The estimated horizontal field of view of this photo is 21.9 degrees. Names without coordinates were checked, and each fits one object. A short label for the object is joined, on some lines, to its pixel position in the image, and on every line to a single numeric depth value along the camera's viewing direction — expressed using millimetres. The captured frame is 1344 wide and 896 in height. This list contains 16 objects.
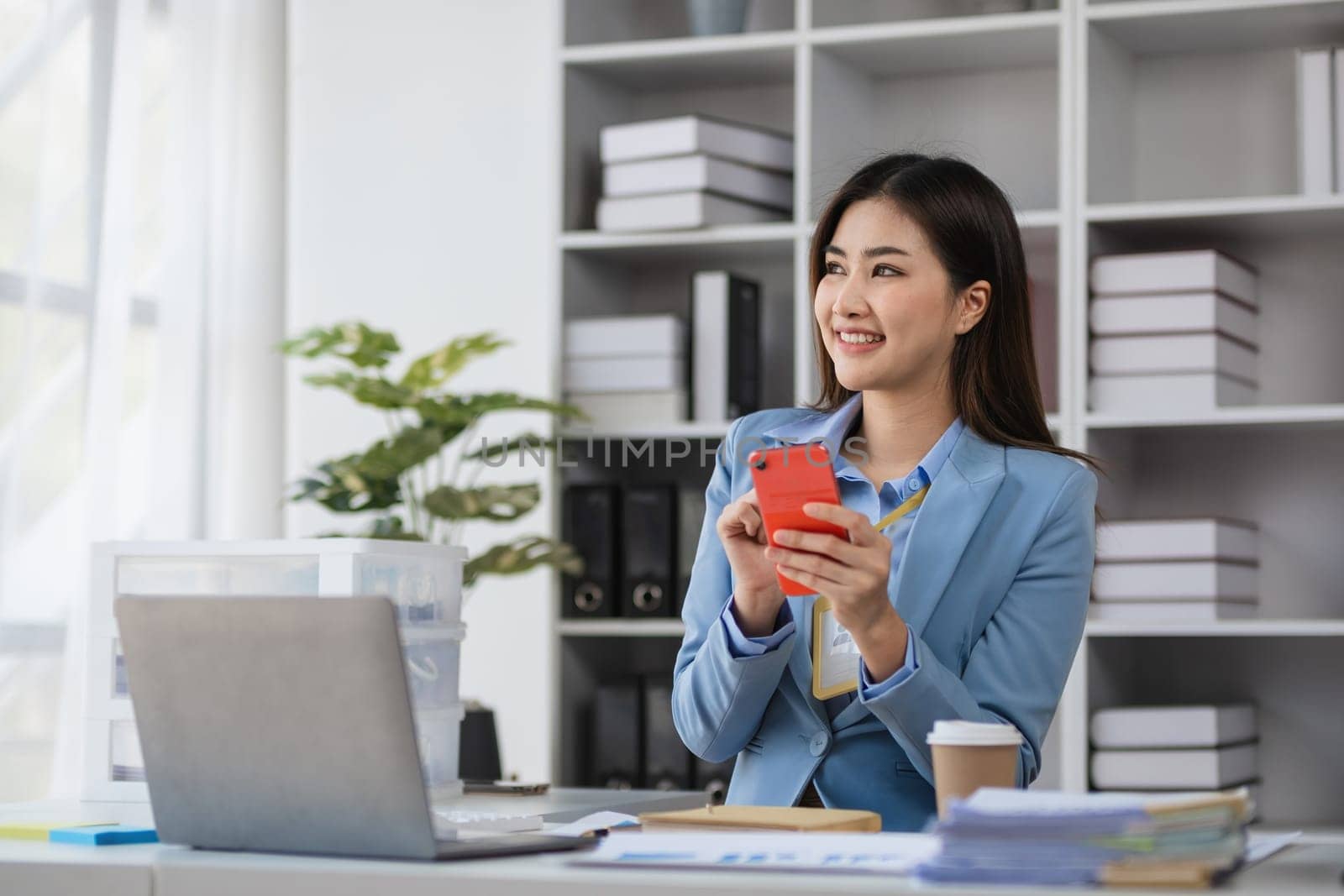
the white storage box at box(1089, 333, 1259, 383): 7603
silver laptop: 4409
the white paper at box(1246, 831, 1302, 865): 4452
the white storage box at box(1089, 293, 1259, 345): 7603
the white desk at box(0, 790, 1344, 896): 3962
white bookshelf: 7691
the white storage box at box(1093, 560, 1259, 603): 7565
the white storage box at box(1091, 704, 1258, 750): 7565
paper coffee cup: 4776
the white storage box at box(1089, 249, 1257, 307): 7608
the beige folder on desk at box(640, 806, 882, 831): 4729
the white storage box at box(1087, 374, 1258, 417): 7608
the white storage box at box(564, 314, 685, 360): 7938
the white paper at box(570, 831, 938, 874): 4194
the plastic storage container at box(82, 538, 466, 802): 6116
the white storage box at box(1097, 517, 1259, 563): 7572
